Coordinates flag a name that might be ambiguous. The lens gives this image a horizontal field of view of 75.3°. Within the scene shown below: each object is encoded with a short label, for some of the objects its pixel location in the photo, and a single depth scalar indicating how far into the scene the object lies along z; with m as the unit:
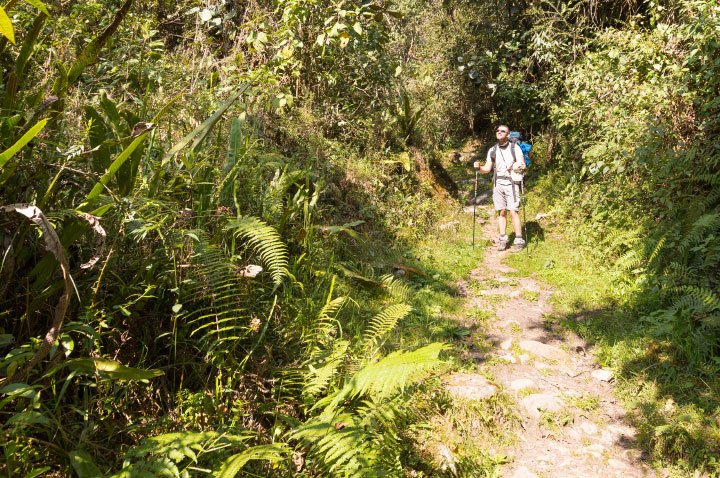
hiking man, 8.34
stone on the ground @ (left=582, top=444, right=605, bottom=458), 3.49
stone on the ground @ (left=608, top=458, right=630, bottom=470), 3.35
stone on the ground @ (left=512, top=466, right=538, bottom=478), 3.16
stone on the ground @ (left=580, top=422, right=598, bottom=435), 3.73
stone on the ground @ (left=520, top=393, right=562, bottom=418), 3.87
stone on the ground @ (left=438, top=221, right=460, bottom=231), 9.24
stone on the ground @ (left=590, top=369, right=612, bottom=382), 4.45
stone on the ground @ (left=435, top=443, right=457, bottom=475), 3.03
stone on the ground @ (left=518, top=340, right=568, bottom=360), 4.81
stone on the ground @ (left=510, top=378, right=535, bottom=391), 4.19
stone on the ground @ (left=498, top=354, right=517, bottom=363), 4.69
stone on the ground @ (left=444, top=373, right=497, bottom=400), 3.74
